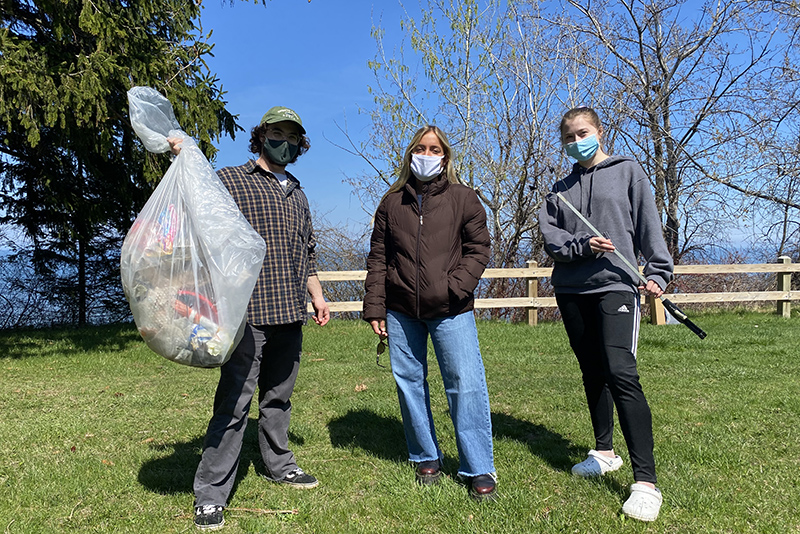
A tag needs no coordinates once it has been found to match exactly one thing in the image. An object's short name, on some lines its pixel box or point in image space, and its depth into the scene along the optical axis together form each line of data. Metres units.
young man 3.01
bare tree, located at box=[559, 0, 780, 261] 13.65
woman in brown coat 3.14
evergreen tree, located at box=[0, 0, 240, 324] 7.46
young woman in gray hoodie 2.97
